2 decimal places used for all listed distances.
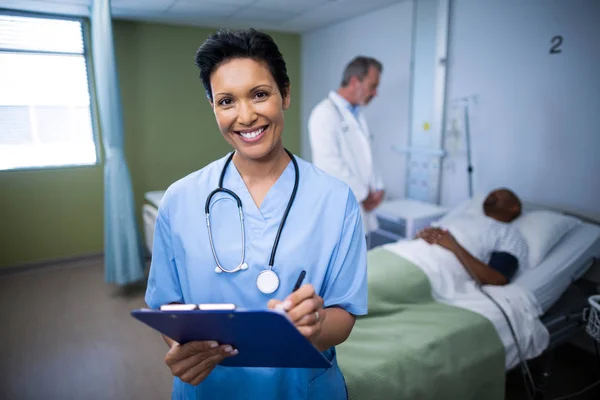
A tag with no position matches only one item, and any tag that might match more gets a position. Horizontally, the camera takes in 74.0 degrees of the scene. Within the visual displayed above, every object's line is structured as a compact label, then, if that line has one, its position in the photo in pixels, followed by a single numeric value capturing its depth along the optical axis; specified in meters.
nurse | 0.77
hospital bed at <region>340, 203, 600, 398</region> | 1.28
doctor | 2.29
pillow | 2.00
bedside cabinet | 2.62
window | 3.13
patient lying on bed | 1.90
